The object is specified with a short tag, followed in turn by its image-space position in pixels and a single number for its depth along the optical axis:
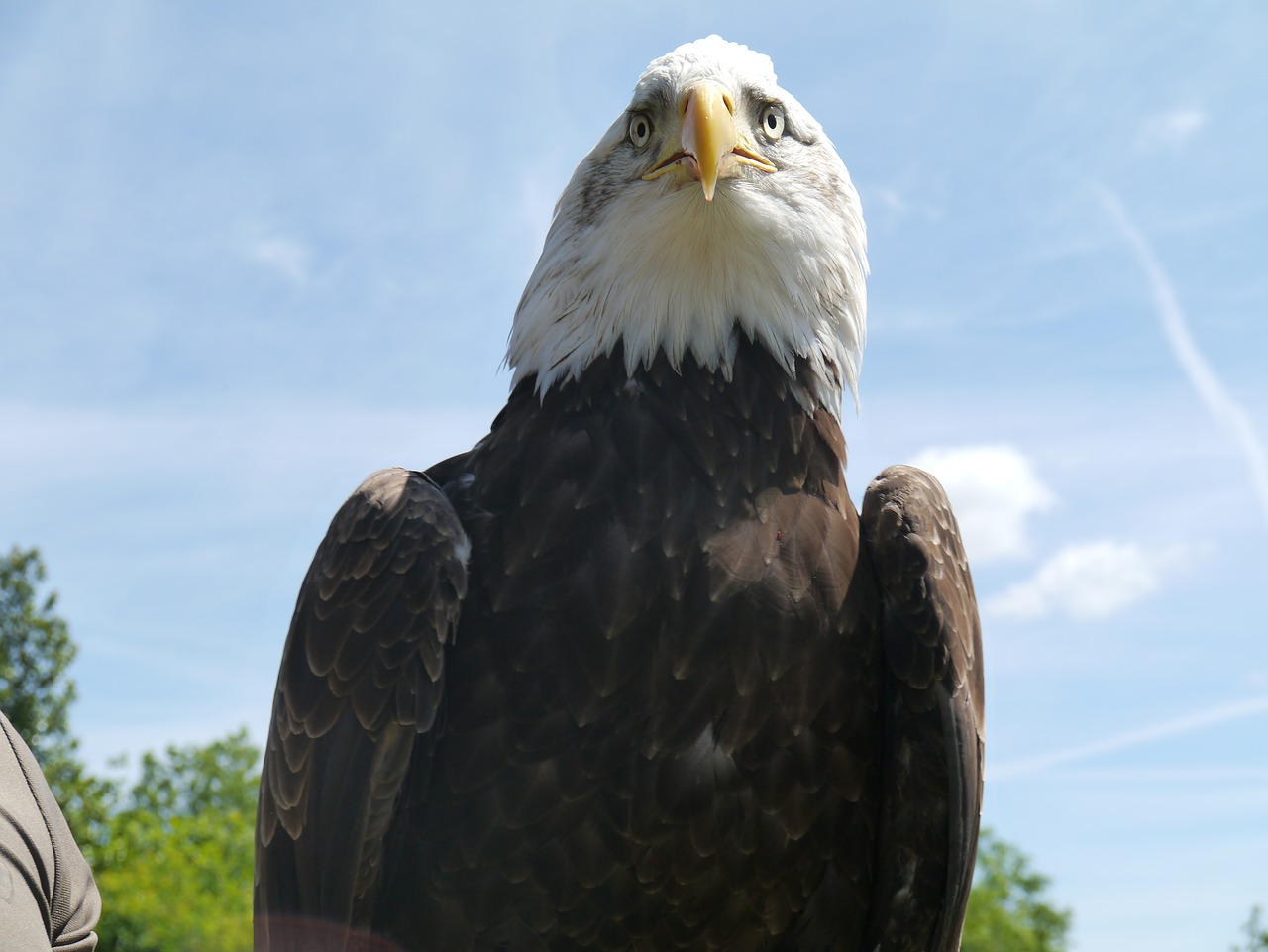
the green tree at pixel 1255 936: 35.53
